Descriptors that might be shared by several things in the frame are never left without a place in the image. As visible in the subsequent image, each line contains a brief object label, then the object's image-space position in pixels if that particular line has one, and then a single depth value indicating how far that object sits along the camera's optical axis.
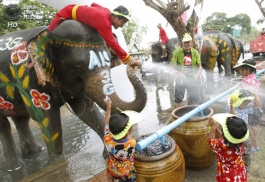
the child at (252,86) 3.33
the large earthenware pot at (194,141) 2.88
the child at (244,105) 2.82
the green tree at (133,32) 25.67
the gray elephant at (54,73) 2.75
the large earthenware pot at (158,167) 2.25
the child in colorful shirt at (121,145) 2.12
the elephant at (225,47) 7.59
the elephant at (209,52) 7.42
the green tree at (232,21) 58.29
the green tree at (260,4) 15.58
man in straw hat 4.60
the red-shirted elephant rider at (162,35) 10.78
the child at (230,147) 2.01
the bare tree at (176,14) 5.61
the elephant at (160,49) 9.10
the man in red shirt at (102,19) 2.77
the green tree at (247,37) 45.12
